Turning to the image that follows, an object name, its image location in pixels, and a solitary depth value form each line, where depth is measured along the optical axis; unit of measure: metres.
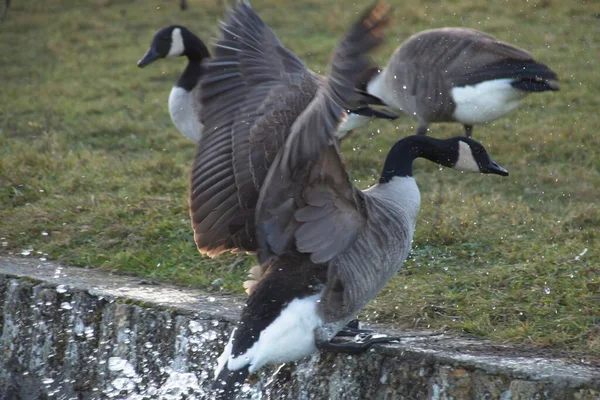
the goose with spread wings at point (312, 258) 7.60
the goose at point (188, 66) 14.14
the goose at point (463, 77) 13.87
